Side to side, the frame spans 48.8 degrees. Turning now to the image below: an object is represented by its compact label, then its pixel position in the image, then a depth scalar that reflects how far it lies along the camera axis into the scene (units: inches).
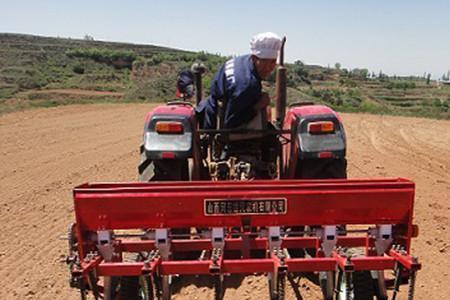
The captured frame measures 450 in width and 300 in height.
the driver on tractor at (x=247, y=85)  142.6
